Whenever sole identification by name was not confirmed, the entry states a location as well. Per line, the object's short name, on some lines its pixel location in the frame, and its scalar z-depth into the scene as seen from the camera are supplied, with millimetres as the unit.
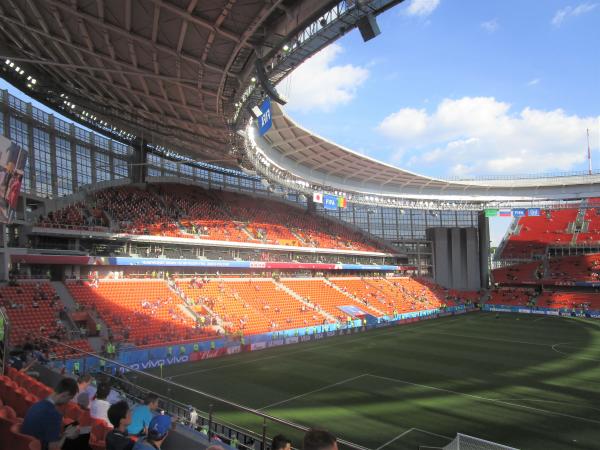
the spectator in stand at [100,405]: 6525
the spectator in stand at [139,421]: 5953
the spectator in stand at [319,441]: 2902
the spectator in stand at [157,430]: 4449
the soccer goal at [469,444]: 9911
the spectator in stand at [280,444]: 4176
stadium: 14062
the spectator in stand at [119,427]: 4336
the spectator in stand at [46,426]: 4648
